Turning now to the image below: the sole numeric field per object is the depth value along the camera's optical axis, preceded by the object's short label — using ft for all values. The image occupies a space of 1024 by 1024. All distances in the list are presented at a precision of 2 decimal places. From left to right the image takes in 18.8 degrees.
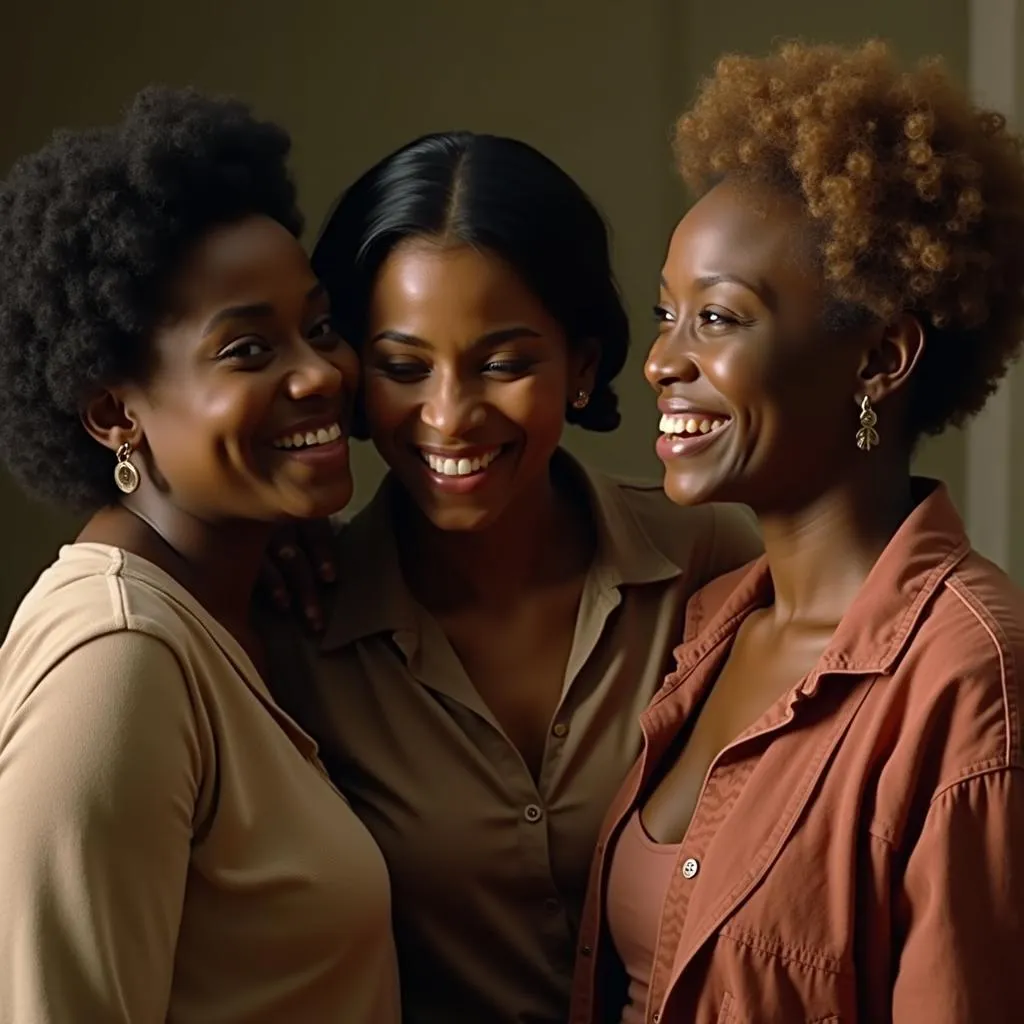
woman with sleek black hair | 6.63
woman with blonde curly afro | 5.87
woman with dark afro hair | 5.79
